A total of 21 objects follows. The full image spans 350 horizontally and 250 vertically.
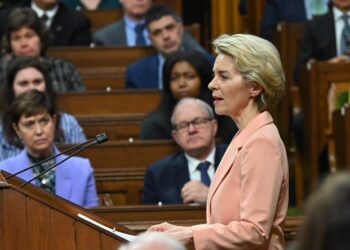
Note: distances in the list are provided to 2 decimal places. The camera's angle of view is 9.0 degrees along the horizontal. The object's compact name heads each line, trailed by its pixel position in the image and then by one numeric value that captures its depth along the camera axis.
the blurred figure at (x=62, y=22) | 15.49
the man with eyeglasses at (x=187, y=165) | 10.43
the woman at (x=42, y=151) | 9.43
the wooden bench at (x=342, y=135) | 11.52
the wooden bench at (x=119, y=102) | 13.10
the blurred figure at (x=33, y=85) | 11.63
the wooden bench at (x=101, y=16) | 16.56
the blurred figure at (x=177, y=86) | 12.18
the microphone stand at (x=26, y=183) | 6.08
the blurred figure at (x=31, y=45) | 13.35
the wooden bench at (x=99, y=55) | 14.75
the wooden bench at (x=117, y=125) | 12.65
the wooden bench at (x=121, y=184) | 11.06
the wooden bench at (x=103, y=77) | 14.60
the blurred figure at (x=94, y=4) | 17.15
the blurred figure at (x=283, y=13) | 16.10
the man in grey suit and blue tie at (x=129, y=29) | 15.63
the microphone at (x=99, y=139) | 6.24
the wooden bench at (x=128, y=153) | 11.51
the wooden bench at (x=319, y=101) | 12.87
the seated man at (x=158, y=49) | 14.10
